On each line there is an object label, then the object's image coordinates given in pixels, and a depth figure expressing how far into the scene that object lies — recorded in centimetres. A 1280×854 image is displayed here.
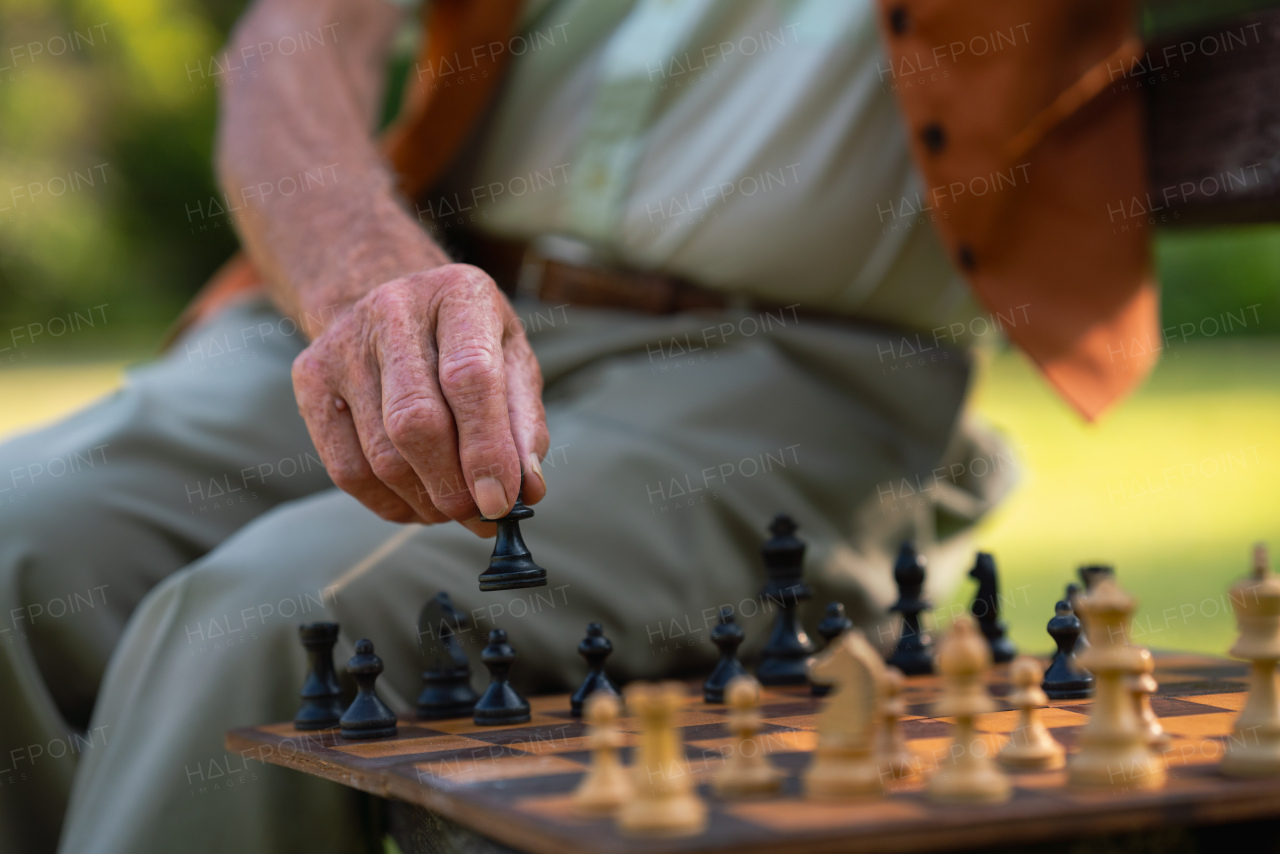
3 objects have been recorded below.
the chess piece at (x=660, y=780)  260
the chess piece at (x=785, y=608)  294
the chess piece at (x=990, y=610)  298
